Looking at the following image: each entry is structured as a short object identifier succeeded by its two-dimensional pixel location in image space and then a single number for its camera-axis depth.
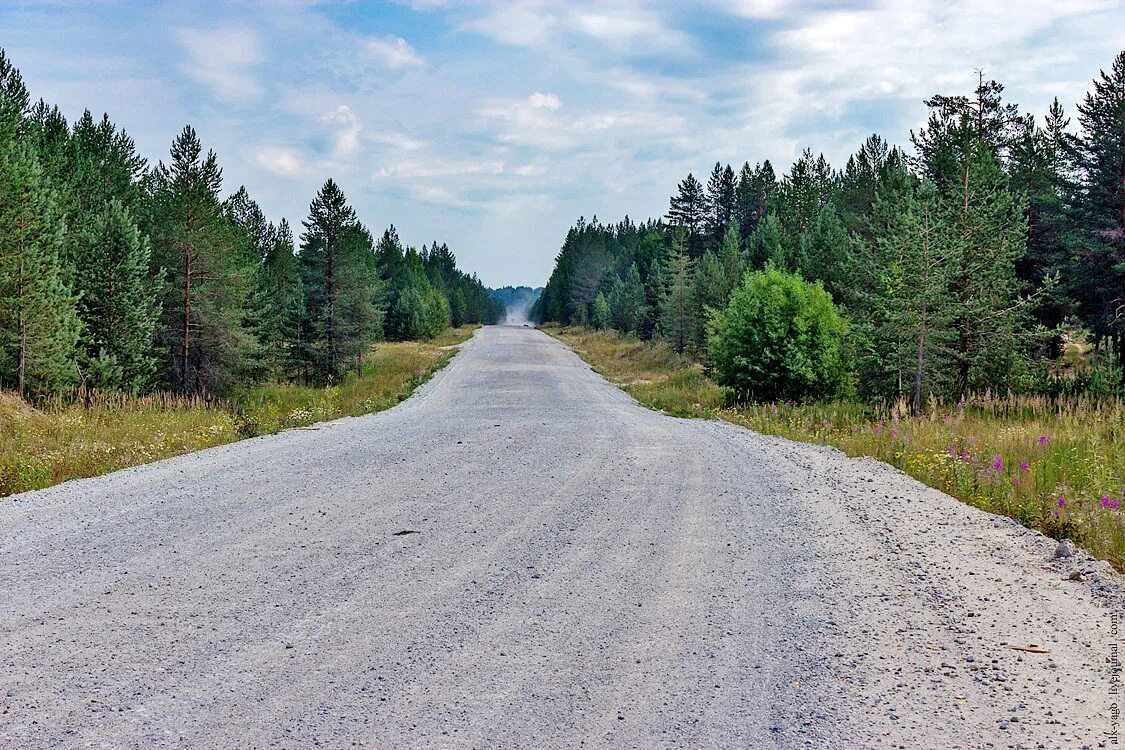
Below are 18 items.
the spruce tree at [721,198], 81.88
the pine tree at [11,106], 18.70
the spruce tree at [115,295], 22.45
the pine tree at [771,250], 38.75
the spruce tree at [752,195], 79.50
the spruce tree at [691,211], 78.56
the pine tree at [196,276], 26.95
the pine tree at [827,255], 33.47
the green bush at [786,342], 20.61
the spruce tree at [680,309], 41.81
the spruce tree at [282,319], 37.12
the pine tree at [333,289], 37.00
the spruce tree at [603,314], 79.06
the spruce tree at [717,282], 37.53
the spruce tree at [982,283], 18.58
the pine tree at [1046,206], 27.61
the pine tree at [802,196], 56.92
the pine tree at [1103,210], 24.16
